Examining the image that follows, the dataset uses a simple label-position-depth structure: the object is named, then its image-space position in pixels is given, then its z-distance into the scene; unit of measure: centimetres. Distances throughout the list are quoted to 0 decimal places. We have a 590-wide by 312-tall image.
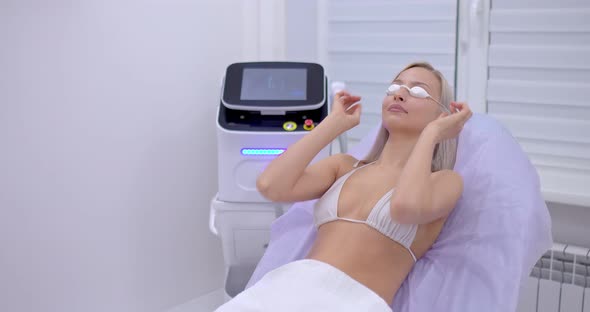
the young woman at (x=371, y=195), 170
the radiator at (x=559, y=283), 249
